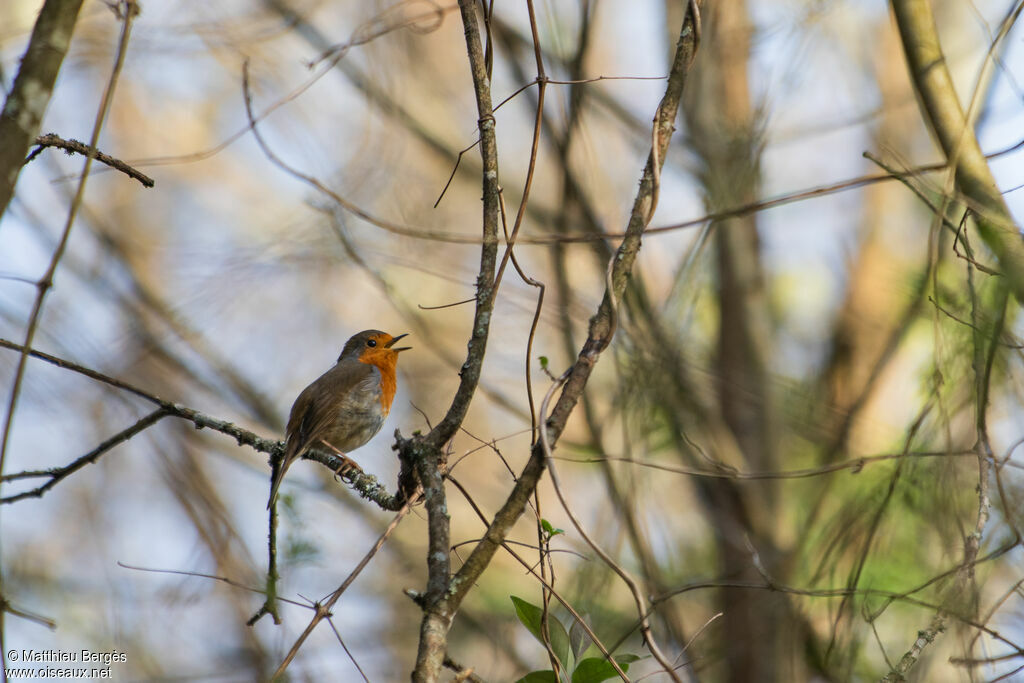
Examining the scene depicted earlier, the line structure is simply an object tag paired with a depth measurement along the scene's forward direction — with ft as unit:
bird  29.75
